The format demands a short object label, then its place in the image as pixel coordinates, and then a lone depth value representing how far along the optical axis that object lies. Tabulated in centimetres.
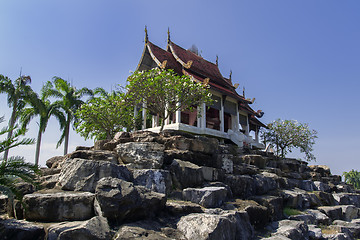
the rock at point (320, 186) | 1396
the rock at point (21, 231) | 428
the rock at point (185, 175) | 744
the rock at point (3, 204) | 577
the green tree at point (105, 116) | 1606
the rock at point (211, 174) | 846
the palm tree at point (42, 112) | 1878
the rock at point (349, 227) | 814
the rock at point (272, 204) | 790
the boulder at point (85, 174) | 583
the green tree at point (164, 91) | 1301
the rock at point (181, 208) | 577
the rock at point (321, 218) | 898
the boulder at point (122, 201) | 481
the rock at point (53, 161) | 970
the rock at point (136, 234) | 436
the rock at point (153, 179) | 664
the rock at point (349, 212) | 1080
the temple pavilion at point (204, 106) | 1878
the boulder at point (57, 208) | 491
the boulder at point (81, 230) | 407
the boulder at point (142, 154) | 779
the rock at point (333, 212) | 995
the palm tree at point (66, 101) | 2272
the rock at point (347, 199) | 1321
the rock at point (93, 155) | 750
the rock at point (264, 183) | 948
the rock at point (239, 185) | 863
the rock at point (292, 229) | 654
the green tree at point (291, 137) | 2517
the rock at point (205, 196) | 651
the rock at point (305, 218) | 838
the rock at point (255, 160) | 1288
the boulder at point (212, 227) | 476
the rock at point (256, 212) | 686
